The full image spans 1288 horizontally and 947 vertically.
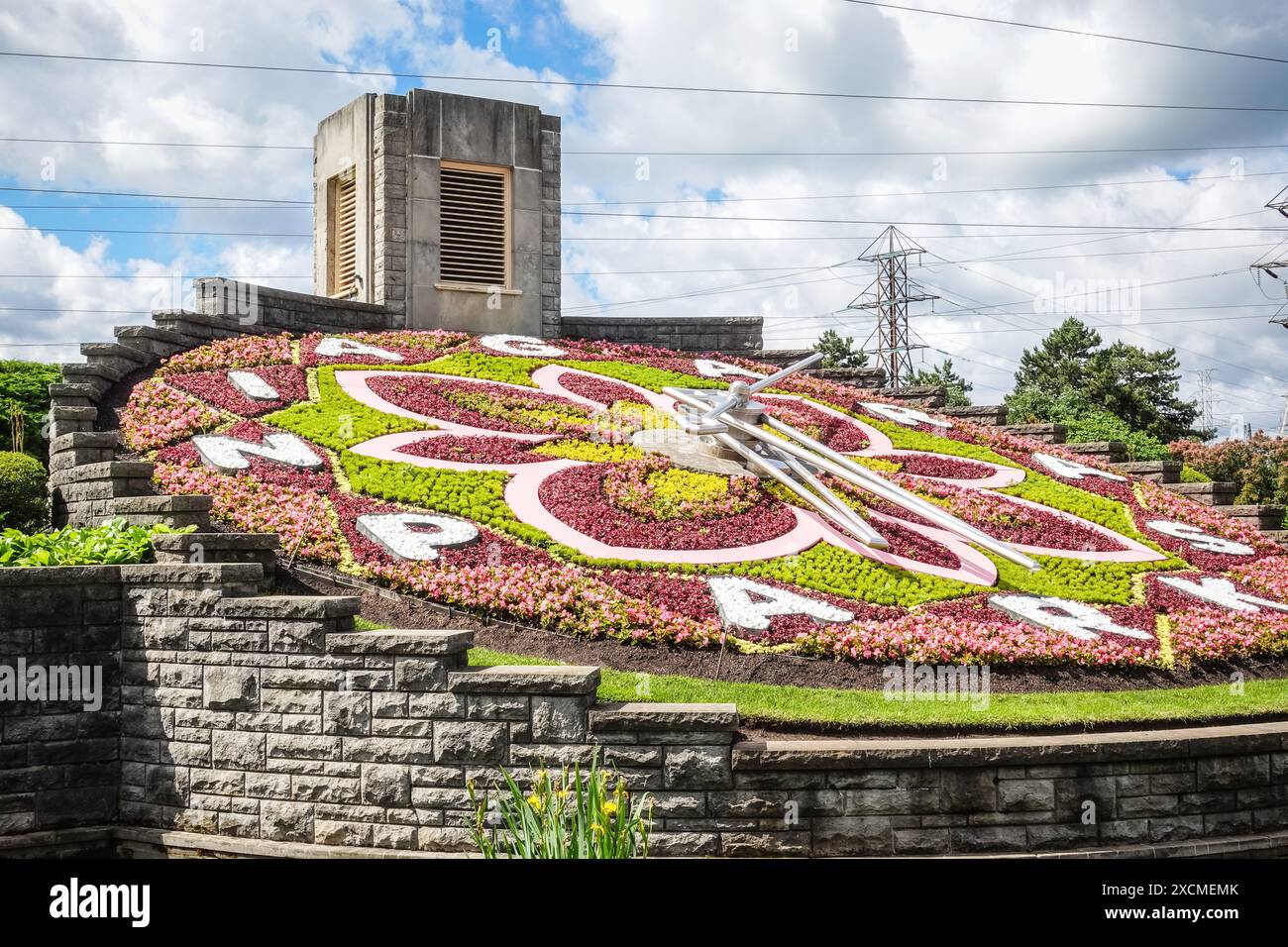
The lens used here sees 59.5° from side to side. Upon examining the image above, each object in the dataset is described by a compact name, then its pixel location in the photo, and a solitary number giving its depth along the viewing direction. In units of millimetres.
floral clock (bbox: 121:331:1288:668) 10328
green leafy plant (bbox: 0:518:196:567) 8891
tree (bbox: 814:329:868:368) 63219
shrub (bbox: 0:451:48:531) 10977
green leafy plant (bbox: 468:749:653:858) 6117
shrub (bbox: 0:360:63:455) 15133
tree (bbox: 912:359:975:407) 61675
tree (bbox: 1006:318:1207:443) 44469
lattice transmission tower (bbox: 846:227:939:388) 58469
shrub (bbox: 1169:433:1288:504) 23531
